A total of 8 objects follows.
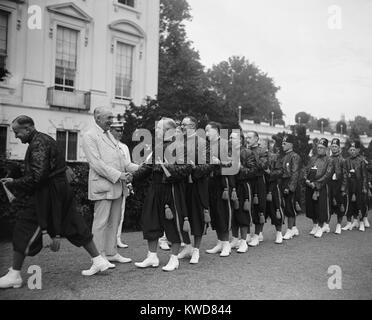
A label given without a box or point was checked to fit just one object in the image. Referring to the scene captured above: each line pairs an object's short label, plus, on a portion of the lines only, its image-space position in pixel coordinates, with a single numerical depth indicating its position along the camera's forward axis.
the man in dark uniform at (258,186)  8.08
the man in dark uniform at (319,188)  9.91
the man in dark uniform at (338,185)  10.28
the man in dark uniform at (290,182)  9.06
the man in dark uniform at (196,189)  6.50
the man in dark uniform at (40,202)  4.99
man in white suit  6.07
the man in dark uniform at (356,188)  11.19
